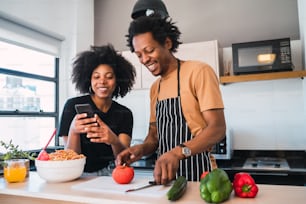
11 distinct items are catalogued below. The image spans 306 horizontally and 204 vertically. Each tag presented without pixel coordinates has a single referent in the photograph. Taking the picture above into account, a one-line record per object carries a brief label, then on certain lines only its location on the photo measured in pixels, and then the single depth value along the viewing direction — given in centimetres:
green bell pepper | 74
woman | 136
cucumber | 77
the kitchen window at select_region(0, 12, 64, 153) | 215
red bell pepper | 78
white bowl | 102
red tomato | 98
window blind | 207
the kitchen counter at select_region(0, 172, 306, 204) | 78
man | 108
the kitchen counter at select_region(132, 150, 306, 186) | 174
